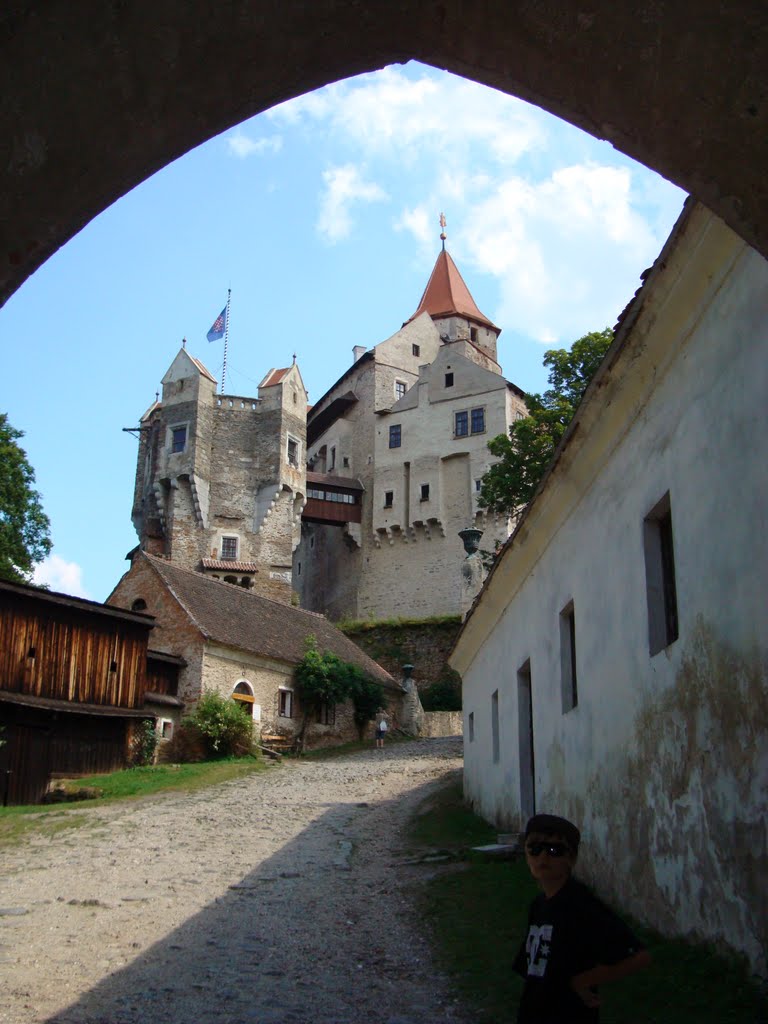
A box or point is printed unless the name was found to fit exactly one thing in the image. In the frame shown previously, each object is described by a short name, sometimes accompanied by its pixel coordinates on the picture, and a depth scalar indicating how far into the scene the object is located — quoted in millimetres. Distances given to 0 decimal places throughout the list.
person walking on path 33562
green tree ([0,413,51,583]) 38312
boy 3402
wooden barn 23500
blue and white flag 69438
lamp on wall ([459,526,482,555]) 38141
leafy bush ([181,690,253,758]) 27891
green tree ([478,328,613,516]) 30859
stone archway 3217
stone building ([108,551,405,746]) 29719
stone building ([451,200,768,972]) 6238
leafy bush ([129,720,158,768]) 26959
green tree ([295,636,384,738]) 32812
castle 58219
